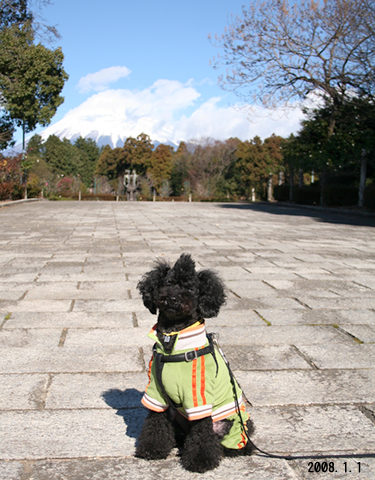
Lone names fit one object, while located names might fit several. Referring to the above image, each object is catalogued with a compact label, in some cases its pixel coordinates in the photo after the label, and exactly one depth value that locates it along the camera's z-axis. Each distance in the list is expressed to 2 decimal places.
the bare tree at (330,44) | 16.25
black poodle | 2.00
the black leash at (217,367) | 2.03
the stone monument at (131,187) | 40.91
